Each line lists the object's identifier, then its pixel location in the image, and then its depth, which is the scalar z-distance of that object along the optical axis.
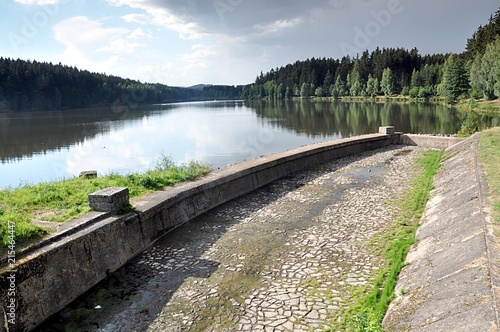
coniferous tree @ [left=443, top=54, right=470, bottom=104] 72.32
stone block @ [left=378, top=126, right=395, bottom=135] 25.43
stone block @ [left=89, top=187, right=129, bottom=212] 8.38
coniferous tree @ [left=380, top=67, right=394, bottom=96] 109.19
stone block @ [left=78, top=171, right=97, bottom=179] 12.79
